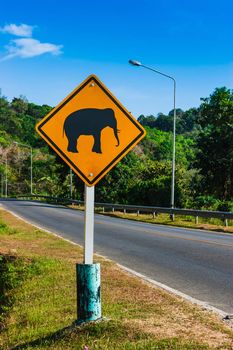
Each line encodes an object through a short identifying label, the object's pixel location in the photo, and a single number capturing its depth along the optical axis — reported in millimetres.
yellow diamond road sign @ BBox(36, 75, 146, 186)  5262
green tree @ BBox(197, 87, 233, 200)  36969
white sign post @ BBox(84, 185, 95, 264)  5250
